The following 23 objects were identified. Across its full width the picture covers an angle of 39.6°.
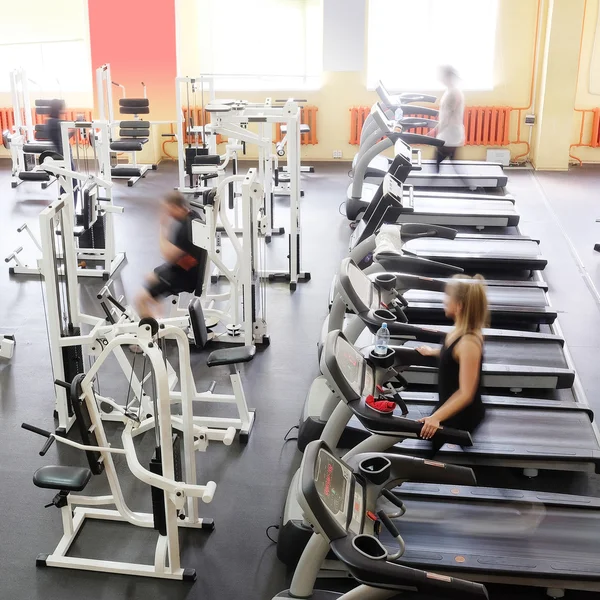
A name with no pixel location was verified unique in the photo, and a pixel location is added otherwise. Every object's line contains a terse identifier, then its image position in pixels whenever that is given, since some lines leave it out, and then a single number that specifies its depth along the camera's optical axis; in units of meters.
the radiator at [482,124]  11.33
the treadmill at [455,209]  7.96
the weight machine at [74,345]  4.57
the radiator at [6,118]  11.88
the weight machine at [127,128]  9.98
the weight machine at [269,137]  7.03
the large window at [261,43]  11.51
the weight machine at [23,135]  9.88
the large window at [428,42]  11.30
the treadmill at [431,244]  4.84
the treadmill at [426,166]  8.73
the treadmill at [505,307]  5.89
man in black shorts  5.57
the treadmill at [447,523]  2.84
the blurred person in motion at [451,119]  9.38
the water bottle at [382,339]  3.65
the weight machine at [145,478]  3.52
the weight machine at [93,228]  7.22
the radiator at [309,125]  11.62
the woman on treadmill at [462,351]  3.77
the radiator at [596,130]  11.21
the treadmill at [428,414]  3.38
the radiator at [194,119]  11.27
